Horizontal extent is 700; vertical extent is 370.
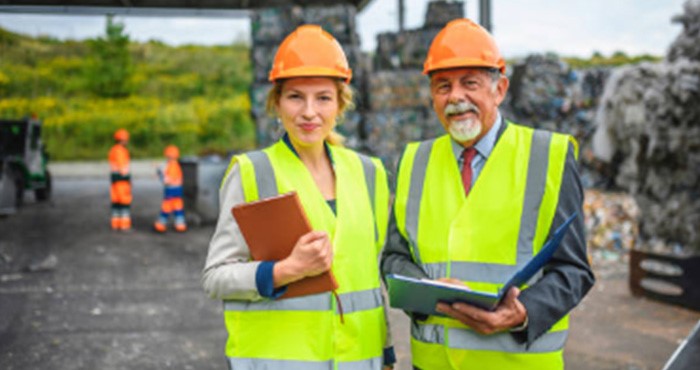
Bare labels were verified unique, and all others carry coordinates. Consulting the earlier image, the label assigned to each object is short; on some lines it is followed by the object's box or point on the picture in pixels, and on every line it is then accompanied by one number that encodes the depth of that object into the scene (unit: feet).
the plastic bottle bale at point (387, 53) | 51.83
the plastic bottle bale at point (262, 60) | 41.09
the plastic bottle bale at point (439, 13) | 49.74
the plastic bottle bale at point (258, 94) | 40.98
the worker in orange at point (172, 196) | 35.40
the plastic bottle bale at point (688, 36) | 25.13
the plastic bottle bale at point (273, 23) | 41.34
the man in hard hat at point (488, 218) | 7.41
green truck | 41.52
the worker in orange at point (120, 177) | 35.71
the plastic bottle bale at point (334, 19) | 42.14
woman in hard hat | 7.47
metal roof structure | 53.21
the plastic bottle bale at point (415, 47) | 50.55
